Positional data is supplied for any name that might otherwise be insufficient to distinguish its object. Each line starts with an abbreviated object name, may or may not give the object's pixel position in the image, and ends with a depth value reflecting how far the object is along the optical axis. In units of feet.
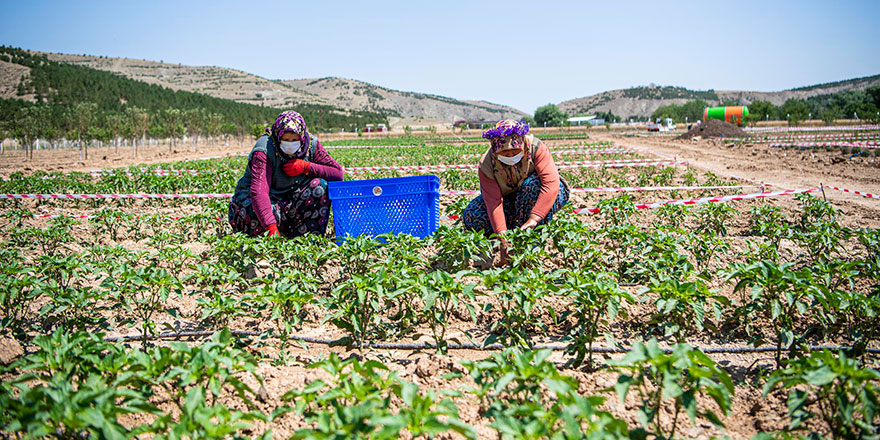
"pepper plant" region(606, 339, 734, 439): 5.17
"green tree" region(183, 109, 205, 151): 122.31
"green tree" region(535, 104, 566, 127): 271.88
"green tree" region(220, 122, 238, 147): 133.48
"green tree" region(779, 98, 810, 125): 140.57
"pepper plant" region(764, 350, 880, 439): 5.15
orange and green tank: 139.23
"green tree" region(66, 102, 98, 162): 89.02
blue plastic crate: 14.75
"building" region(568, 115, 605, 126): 257.67
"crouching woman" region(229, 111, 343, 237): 15.05
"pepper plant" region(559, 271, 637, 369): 7.85
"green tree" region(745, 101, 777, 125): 187.01
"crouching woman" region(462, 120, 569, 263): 13.52
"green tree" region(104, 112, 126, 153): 101.30
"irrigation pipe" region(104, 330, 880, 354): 9.02
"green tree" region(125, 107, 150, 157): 100.12
